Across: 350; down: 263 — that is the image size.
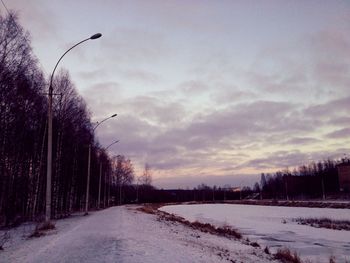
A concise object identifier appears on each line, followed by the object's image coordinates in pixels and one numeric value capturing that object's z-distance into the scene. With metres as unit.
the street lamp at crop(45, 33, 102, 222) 20.17
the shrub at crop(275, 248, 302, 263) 14.84
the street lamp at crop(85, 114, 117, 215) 38.08
